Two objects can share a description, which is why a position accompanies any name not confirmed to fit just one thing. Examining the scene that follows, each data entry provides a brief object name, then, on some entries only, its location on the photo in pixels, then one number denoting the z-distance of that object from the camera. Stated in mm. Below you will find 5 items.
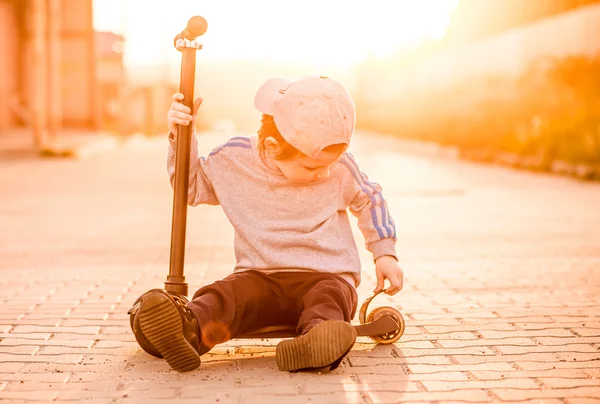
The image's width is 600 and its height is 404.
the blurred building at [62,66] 22359
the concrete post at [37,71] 15641
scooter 3398
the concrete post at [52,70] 17406
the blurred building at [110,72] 31873
